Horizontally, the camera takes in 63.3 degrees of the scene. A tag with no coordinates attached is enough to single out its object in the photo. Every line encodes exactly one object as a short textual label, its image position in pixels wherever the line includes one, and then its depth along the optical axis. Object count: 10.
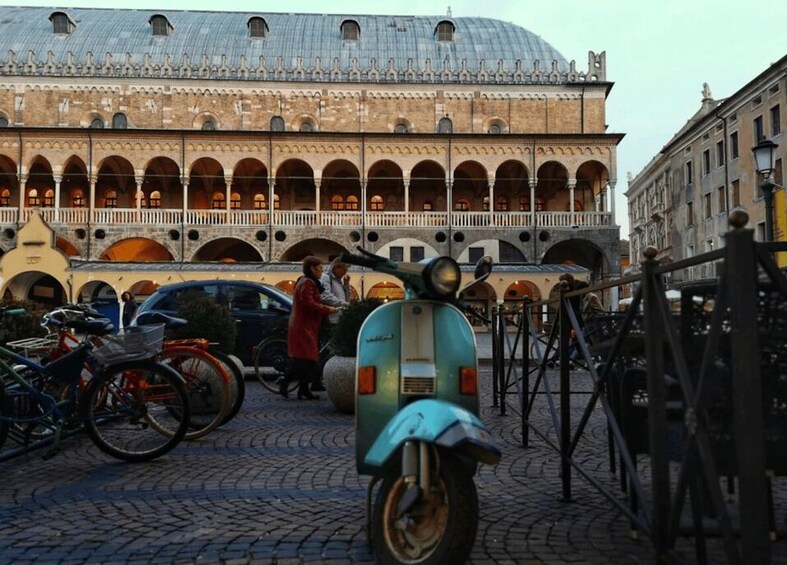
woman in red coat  7.53
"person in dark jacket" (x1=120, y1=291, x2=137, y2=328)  15.27
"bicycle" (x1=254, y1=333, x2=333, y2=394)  9.78
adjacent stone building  33.31
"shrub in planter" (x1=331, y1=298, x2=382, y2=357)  7.31
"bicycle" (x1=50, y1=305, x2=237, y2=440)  5.96
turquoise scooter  2.59
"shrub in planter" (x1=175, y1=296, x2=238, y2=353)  8.04
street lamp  11.85
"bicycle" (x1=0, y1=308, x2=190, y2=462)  4.94
